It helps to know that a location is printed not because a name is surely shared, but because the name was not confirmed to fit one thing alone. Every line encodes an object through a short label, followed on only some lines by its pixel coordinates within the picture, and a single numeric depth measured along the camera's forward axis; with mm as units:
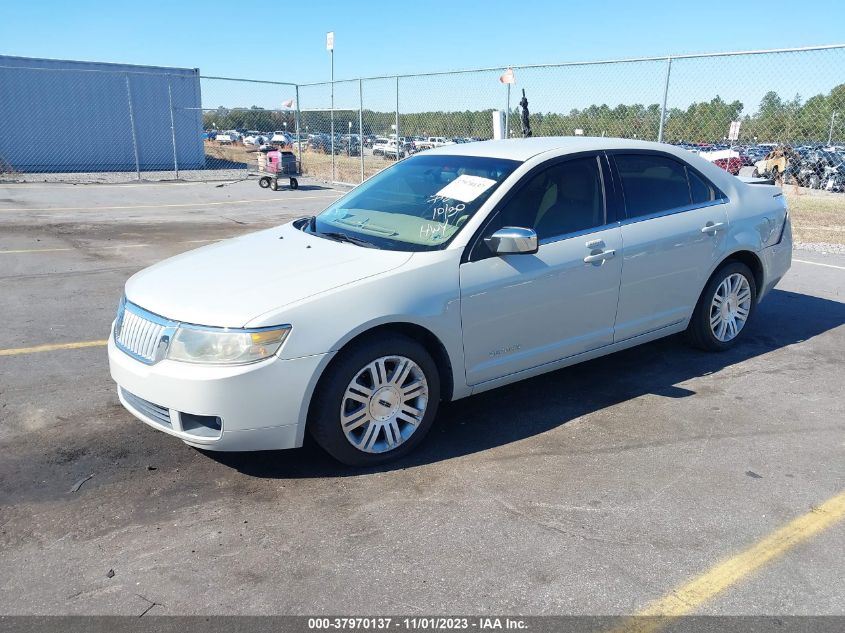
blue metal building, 20859
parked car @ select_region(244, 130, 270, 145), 28673
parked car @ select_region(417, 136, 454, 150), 16188
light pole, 19422
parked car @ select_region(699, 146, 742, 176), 16495
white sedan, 3371
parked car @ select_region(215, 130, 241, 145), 29706
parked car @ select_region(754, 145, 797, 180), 16219
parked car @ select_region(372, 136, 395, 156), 18594
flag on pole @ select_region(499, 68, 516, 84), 13148
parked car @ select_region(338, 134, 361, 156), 20578
